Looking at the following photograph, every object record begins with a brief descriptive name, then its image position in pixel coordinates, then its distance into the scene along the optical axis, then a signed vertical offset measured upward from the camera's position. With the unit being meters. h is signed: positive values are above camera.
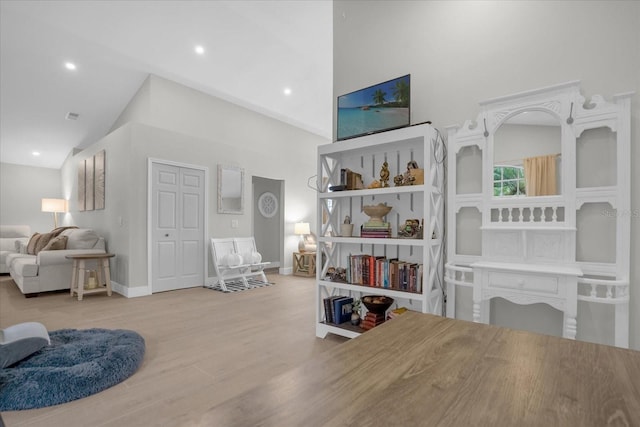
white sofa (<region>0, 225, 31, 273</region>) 6.10 -0.55
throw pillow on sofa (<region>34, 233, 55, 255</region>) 5.13 -0.47
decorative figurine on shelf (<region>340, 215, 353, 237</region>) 2.90 -0.13
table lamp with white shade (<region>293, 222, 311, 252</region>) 6.52 -0.31
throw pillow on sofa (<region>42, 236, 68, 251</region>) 4.68 -0.47
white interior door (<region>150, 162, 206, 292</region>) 4.70 -0.22
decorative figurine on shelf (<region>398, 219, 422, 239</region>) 2.49 -0.11
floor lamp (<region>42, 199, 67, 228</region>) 6.72 +0.14
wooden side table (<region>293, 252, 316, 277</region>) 6.20 -0.98
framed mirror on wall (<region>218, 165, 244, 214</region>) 5.48 +0.41
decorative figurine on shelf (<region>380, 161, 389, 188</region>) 2.73 +0.33
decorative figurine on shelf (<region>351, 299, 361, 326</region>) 2.76 -0.87
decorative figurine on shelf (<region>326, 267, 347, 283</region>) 2.90 -0.55
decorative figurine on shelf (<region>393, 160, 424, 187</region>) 2.46 +0.30
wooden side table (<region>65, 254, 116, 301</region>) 4.20 -0.84
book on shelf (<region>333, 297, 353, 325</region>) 2.80 -0.84
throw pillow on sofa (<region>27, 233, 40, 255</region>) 5.34 -0.56
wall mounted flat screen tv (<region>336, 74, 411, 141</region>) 2.55 +0.90
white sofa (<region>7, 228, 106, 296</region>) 4.35 -0.74
